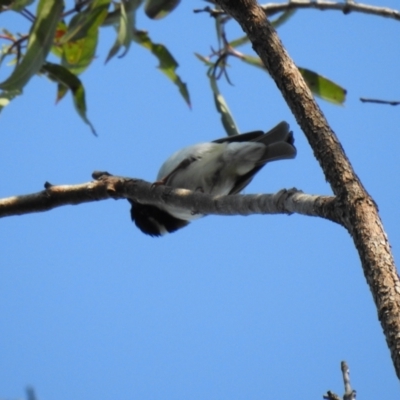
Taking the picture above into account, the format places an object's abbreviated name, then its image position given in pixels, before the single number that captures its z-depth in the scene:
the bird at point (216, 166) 7.96
